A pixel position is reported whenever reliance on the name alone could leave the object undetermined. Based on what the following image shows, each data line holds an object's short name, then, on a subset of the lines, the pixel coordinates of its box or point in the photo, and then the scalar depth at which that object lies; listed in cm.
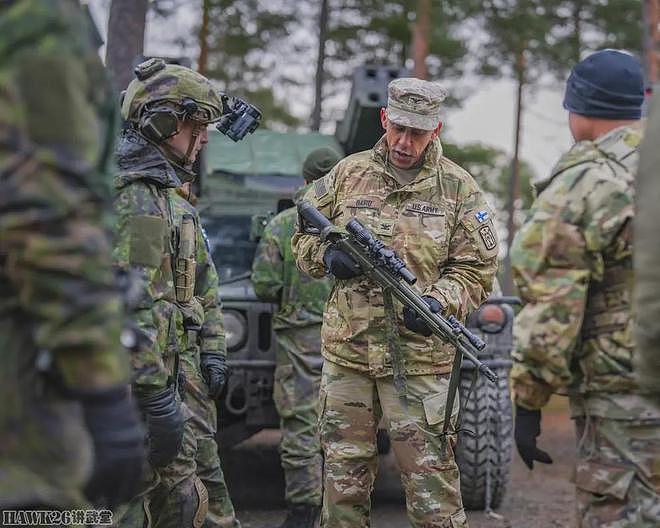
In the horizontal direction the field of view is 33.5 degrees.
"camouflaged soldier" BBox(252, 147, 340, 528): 570
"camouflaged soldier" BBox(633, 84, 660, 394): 241
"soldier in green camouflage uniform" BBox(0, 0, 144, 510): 219
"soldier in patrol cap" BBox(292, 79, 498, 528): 416
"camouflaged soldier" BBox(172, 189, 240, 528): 446
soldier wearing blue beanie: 317
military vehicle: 596
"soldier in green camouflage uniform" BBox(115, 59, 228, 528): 349
